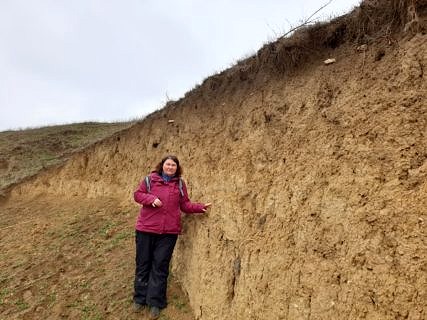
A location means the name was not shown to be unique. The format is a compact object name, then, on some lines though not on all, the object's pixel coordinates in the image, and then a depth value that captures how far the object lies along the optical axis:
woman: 6.09
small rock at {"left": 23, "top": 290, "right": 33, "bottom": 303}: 7.57
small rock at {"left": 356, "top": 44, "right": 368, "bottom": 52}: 5.15
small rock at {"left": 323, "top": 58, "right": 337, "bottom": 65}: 5.57
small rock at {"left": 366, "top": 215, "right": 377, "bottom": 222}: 3.97
